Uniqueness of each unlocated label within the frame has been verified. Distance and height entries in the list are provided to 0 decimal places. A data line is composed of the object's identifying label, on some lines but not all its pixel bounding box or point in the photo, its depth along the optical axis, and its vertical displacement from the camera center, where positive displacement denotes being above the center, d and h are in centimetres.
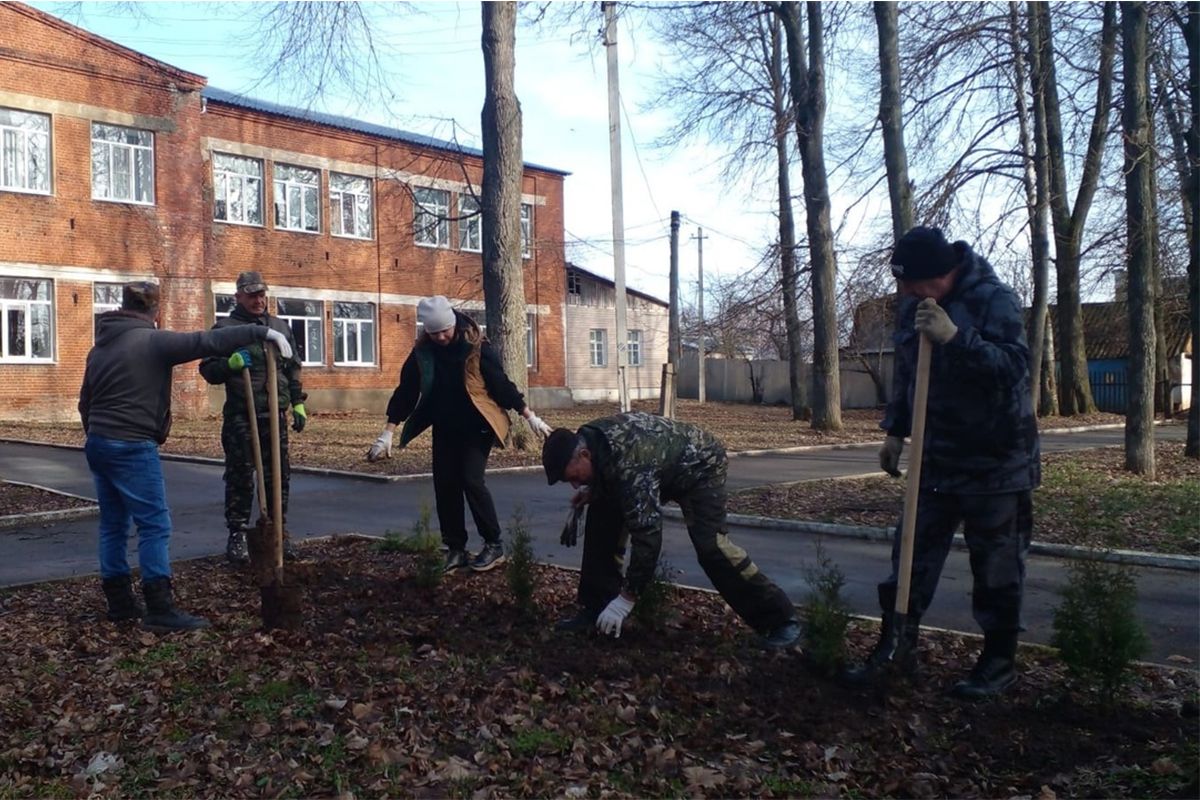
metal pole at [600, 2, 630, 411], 2031 +428
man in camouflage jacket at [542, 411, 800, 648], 475 -53
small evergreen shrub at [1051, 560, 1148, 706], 410 -96
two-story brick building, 2486 +493
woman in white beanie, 670 -8
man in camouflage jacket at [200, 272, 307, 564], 699 -6
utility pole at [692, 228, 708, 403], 4262 +430
